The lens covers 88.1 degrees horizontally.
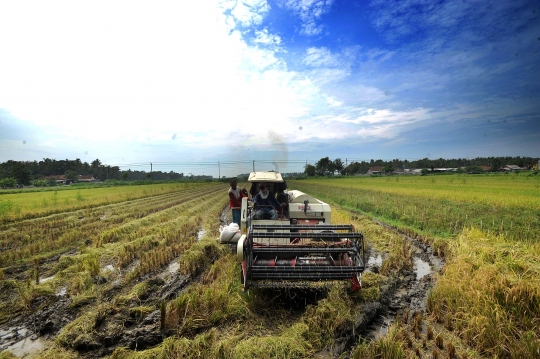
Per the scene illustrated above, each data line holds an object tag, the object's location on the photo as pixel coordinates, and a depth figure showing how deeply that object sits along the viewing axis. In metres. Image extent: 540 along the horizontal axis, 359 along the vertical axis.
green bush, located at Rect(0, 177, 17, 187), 66.00
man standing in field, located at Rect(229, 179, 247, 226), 9.65
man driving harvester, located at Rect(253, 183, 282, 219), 7.32
